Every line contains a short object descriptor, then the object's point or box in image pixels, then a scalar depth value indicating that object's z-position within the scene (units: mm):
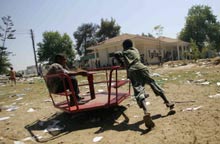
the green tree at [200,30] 34840
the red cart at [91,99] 3273
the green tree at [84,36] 38417
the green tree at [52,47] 31707
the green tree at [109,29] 35284
